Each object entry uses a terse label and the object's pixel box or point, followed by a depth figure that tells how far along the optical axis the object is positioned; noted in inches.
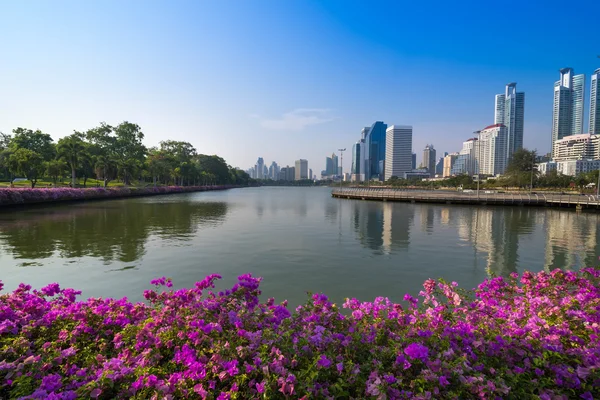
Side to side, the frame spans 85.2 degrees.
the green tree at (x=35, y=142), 2983.5
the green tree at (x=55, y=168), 2081.7
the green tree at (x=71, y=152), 2167.8
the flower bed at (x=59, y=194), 1342.3
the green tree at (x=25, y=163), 1847.9
